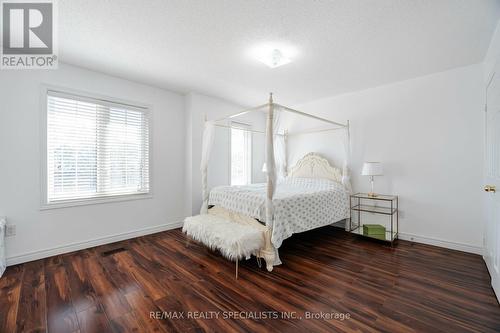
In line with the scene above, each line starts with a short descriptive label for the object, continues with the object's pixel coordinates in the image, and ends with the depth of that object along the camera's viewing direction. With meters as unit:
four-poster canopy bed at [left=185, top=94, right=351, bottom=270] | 2.73
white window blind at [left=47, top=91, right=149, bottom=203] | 3.03
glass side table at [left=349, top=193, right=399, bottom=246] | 3.50
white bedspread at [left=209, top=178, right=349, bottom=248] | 2.82
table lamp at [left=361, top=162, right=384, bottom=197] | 3.52
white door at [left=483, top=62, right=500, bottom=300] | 2.01
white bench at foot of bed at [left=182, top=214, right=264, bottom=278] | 2.46
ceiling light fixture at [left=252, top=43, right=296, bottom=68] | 2.64
